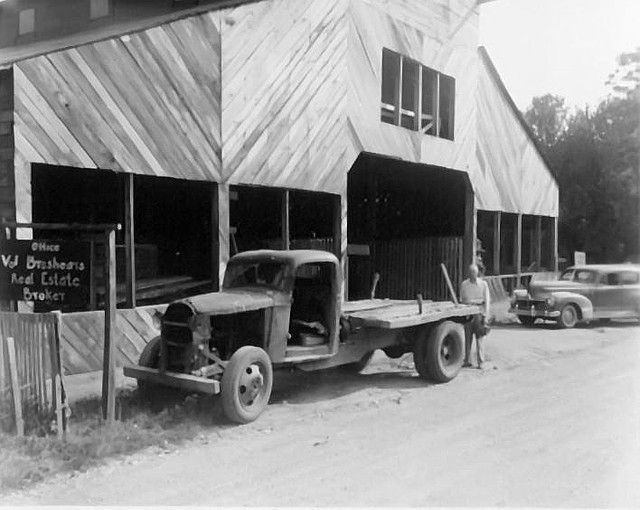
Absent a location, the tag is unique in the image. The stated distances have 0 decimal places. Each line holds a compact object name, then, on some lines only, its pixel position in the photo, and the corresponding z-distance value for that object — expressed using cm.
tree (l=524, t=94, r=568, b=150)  2862
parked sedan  1547
